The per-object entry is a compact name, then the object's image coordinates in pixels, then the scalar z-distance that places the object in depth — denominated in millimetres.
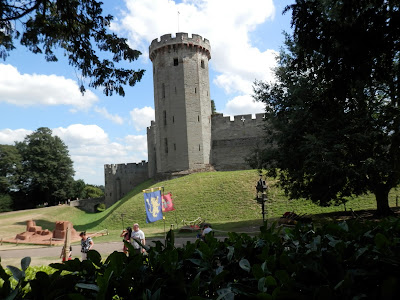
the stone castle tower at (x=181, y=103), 36906
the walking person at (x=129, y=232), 9883
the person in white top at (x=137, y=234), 9655
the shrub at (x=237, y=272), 1814
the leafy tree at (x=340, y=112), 5906
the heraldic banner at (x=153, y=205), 15500
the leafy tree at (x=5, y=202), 42616
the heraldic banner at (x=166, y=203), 17058
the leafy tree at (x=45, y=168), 47000
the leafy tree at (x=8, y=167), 46094
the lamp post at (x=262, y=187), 14766
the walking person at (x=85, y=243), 9988
